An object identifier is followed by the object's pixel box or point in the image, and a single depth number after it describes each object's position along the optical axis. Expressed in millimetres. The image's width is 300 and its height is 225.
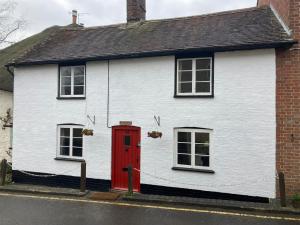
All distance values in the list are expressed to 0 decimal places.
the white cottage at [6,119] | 12897
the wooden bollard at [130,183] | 8579
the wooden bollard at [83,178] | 9020
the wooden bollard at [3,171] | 9896
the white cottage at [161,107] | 7966
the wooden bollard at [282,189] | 7210
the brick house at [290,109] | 7646
